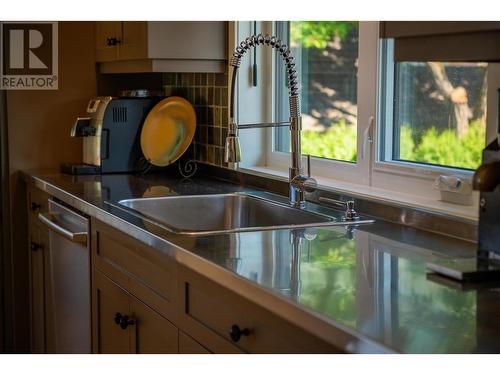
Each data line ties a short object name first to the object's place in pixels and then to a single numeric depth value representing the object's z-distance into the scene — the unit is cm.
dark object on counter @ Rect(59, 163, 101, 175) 356
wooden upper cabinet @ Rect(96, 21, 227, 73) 327
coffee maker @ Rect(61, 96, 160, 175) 359
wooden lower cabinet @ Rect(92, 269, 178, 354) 223
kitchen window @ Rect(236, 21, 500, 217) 241
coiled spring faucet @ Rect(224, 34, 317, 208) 263
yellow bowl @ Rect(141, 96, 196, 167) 359
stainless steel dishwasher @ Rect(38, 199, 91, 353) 291
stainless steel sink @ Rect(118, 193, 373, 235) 281
